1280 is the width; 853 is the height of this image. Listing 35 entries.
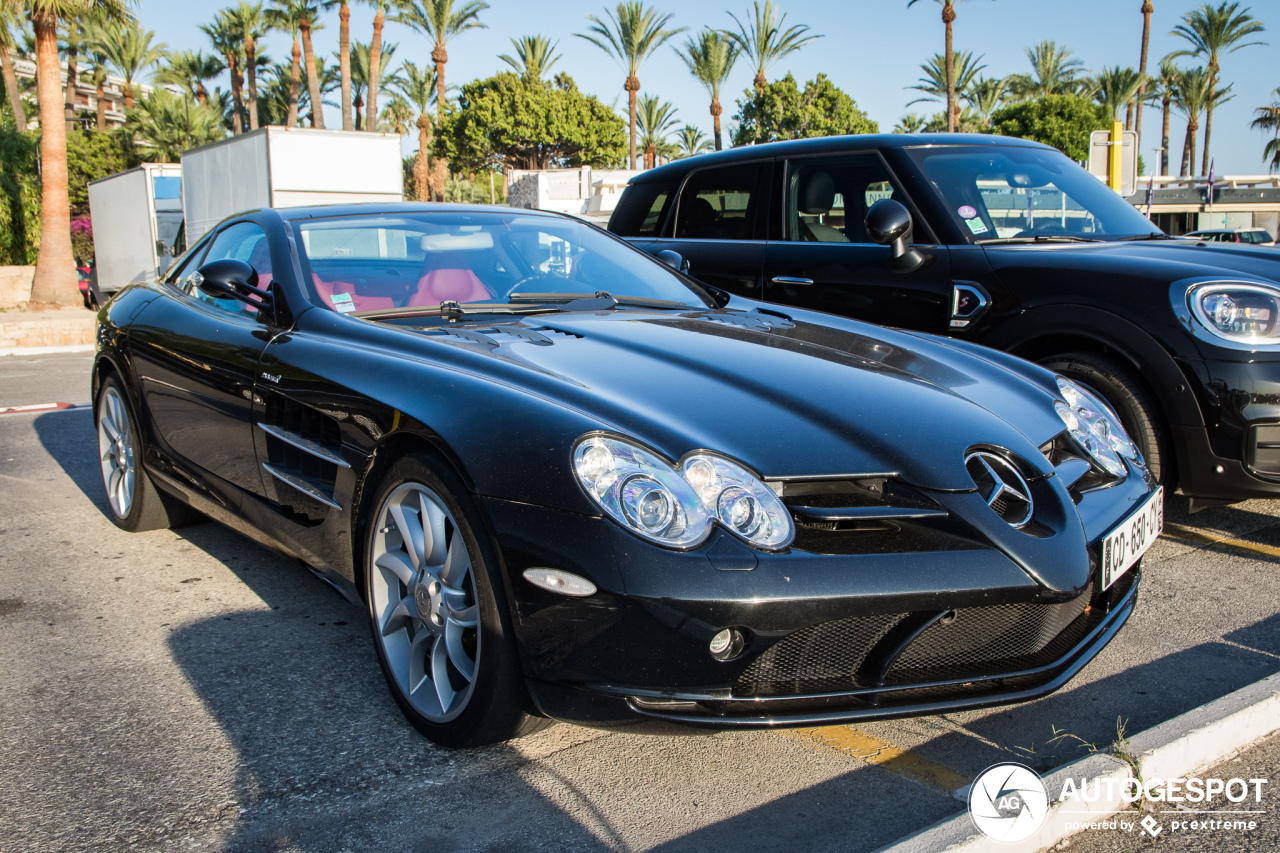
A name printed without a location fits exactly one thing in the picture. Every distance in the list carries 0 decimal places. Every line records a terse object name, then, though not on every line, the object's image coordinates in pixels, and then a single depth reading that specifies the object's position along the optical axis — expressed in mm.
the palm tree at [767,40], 46125
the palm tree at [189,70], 52500
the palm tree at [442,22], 44125
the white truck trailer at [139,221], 20828
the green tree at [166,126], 42375
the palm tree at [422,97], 55469
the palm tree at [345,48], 36938
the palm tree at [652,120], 58594
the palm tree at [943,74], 44809
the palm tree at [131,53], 50906
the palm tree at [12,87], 35156
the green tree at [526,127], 54188
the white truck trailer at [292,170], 15852
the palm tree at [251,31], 49906
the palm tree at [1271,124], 59031
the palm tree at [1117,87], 53000
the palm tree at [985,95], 52719
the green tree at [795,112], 48938
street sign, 9242
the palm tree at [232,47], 51188
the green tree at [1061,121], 44062
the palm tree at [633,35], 46344
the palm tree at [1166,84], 59250
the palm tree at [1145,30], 43400
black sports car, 2109
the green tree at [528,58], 55469
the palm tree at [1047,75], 54594
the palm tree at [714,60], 47438
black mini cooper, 3920
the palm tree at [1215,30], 50519
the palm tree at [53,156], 18391
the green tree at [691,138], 65812
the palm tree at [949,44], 33531
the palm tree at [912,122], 58562
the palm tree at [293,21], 39344
